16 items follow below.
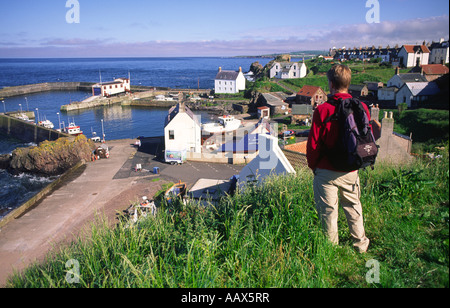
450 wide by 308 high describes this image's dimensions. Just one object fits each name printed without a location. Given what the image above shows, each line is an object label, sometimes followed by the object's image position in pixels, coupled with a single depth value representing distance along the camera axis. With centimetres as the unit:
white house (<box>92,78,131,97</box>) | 8675
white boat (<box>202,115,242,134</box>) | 3882
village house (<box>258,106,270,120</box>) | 5572
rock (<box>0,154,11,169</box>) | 3344
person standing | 426
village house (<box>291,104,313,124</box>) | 4794
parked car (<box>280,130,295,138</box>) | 3766
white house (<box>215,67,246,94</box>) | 8056
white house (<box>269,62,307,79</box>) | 8931
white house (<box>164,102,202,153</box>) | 2961
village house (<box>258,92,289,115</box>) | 5753
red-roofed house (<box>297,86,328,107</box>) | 5634
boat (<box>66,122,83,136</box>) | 4734
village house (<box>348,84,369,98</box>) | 5375
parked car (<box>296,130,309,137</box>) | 4000
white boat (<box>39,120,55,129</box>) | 5249
